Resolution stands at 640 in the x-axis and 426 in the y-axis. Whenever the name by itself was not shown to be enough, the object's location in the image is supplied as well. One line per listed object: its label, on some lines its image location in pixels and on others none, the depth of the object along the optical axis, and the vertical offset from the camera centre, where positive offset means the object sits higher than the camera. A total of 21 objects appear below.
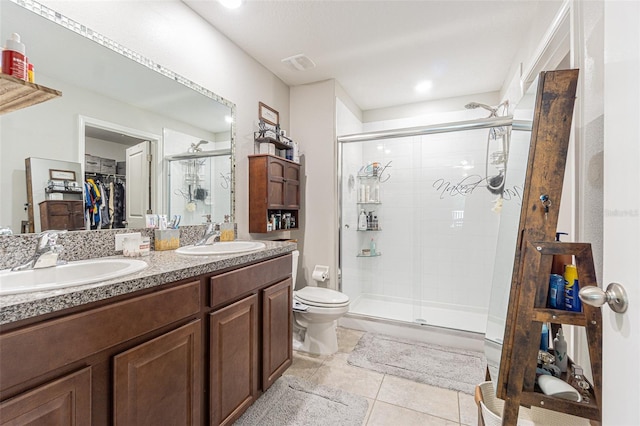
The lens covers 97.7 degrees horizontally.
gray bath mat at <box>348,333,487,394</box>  1.91 -1.18
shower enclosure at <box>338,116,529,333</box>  2.89 -0.18
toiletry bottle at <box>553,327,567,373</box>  1.00 -0.53
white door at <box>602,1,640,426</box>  0.51 +0.00
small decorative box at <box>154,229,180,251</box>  1.59 -0.19
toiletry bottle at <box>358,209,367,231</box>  3.30 -0.18
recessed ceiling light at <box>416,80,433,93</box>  2.92 +1.30
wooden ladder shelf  0.84 -0.36
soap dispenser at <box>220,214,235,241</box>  2.06 -0.18
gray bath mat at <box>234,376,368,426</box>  1.51 -1.16
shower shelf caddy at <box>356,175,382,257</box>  3.31 +0.13
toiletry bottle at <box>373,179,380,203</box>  3.31 +0.19
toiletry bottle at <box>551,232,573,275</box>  1.00 -0.20
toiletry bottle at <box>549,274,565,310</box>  0.91 -0.28
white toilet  2.15 -0.88
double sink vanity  0.71 -0.45
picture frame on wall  2.53 +0.87
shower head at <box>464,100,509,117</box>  2.56 +0.93
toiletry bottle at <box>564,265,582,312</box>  0.88 -0.27
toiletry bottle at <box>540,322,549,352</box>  1.07 -0.51
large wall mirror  1.12 +0.41
